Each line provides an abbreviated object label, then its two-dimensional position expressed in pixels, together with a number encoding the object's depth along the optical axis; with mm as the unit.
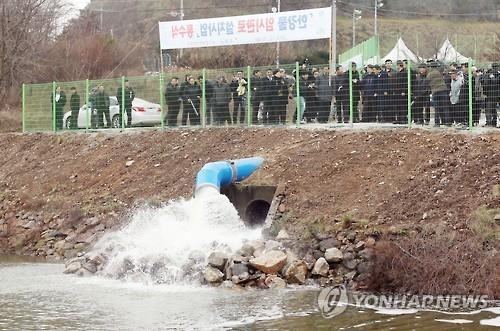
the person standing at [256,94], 24738
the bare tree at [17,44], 40094
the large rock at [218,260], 16766
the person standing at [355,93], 22906
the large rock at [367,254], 16359
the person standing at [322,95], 23544
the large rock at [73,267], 18453
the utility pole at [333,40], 30375
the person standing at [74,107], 29750
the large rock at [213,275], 16562
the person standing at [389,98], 22109
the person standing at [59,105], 30297
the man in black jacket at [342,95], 23156
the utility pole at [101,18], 76975
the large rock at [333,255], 16766
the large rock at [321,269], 16656
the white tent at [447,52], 48581
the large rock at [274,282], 16297
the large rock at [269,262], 16502
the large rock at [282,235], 18109
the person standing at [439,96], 21312
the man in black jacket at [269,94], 24484
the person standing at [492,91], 20469
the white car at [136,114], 28734
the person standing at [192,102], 26188
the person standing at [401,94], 21844
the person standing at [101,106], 28828
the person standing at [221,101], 25562
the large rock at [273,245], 17219
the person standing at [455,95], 21000
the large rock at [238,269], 16516
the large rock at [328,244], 17188
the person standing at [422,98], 21594
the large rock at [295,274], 16516
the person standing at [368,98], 22547
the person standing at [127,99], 28281
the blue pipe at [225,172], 19969
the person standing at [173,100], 26578
